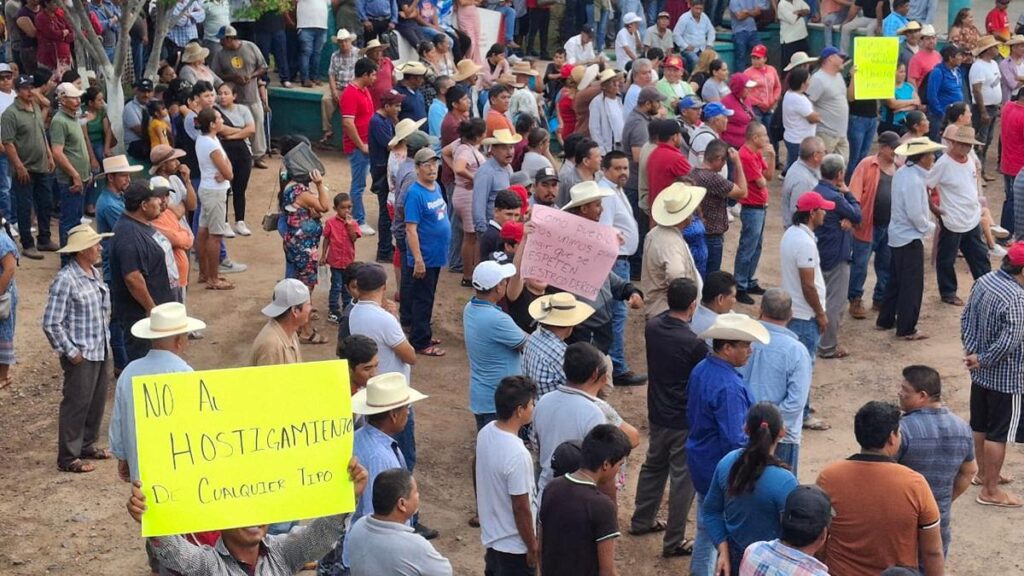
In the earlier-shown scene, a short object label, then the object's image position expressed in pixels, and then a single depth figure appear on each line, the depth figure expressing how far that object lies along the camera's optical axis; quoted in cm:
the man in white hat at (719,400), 765
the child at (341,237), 1223
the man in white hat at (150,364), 778
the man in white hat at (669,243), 1070
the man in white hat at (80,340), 956
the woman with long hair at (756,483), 667
